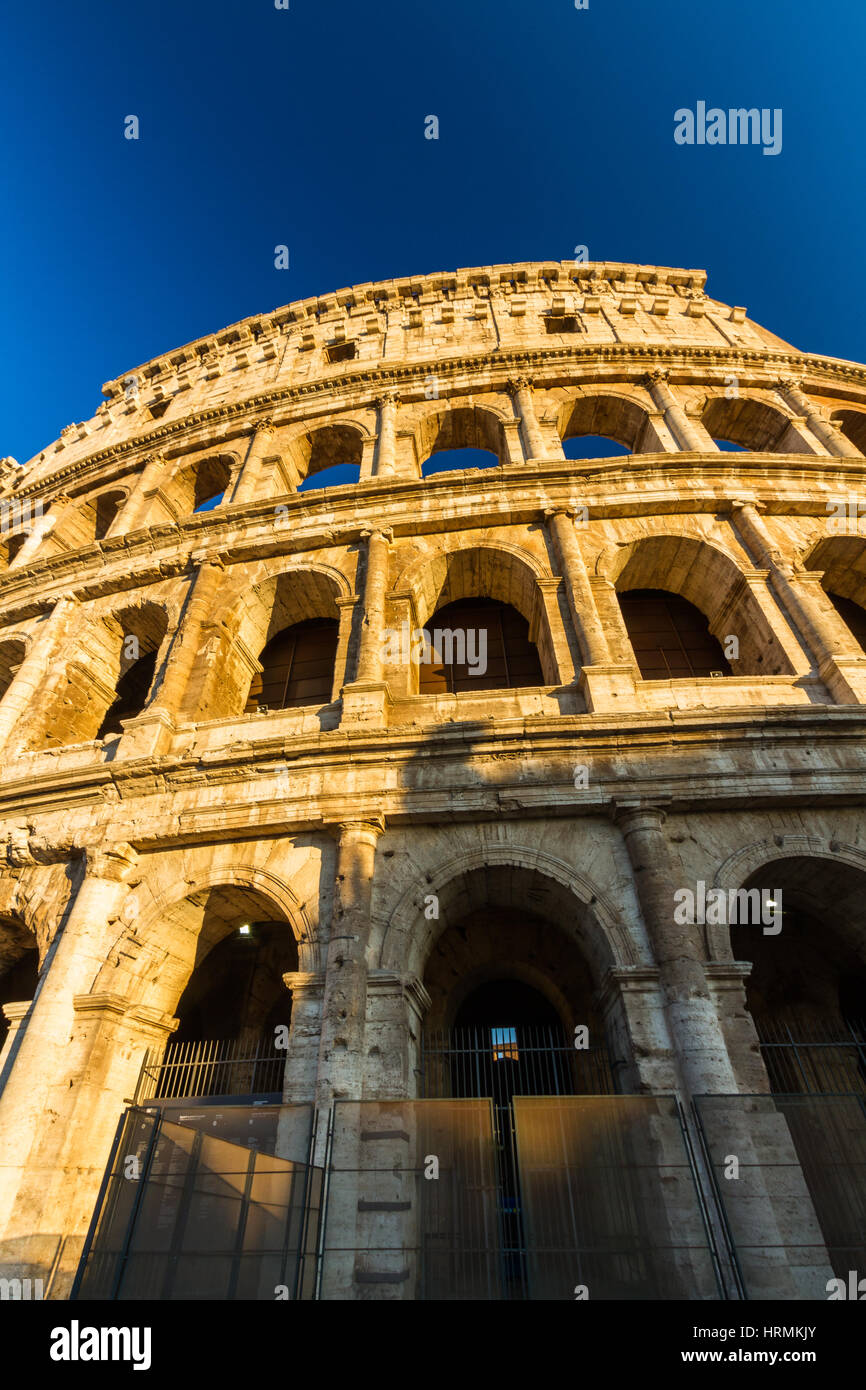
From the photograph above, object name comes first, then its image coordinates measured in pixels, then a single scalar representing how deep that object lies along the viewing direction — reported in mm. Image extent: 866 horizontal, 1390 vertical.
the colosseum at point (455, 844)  5234
